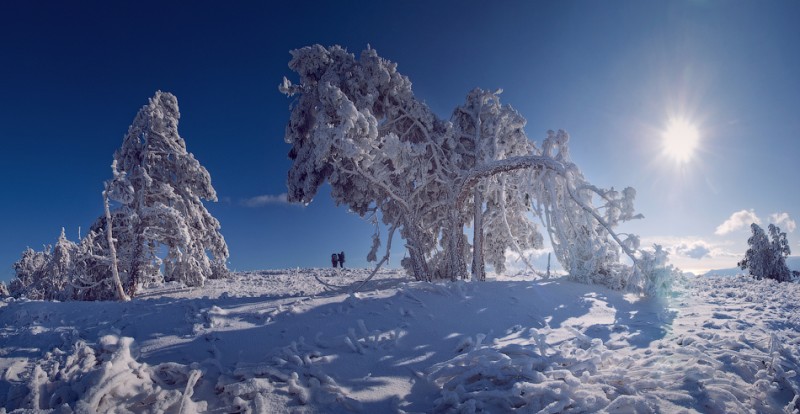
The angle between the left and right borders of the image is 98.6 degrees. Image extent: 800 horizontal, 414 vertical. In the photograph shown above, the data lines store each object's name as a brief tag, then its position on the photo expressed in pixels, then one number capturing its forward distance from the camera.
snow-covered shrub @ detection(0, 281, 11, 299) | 19.00
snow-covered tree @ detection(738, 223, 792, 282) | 19.69
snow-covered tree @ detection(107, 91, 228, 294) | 13.00
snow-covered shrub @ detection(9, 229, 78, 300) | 13.21
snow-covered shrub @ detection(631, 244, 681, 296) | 7.89
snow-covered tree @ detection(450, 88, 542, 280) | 12.38
